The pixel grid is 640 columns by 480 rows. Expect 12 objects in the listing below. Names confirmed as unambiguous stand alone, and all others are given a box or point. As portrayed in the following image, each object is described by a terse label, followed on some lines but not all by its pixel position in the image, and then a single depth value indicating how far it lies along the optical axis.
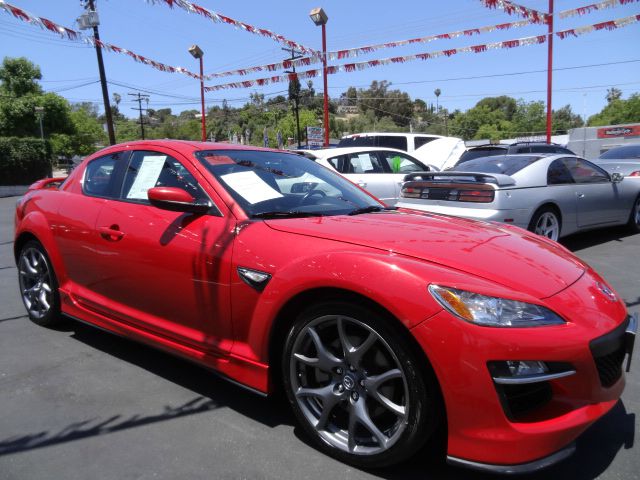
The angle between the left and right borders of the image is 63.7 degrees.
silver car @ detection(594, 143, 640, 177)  8.68
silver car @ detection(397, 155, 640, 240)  5.98
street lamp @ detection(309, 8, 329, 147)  15.83
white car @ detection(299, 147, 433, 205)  8.47
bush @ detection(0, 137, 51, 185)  25.30
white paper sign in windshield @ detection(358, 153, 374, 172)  8.70
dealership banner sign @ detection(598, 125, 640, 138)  38.69
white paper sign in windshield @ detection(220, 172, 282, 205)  2.93
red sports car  1.90
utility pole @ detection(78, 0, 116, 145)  21.55
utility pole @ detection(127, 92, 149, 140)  70.48
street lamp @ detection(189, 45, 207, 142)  20.88
